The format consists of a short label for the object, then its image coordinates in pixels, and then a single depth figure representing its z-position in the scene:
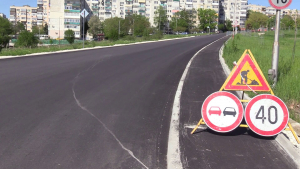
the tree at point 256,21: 95.84
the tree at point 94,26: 104.71
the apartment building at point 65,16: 103.19
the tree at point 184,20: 122.19
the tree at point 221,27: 148.43
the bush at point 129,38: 54.94
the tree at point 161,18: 120.56
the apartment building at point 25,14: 178.61
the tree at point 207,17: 137.12
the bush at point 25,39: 40.53
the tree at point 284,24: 51.39
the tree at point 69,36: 64.04
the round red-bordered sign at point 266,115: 5.91
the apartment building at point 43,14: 148.40
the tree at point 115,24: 84.18
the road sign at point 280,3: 8.52
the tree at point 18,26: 91.14
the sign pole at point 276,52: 8.95
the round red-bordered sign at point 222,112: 6.10
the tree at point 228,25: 147.31
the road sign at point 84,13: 31.22
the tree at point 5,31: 58.76
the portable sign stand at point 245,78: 6.33
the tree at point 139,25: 69.46
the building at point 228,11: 169.31
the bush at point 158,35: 61.72
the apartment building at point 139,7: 139.38
